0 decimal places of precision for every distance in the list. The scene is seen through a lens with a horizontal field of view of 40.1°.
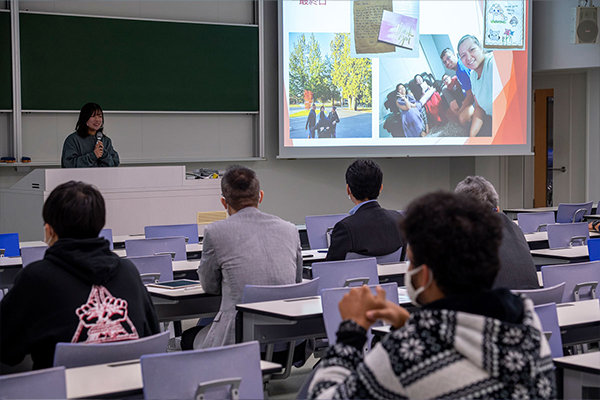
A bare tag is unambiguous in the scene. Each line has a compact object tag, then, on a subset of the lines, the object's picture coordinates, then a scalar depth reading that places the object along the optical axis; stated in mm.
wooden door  12547
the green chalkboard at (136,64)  8773
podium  7449
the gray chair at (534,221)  7191
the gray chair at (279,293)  3674
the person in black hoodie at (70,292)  2709
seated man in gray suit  3863
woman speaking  7461
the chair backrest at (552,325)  2982
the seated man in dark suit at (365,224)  4816
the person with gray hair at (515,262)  3637
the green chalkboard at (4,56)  8508
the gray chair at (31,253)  4582
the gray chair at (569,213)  9070
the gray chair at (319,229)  6477
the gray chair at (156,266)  4457
